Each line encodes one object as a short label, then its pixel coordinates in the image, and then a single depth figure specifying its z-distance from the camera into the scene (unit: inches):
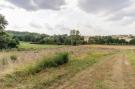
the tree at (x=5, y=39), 959.8
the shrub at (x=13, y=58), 282.4
